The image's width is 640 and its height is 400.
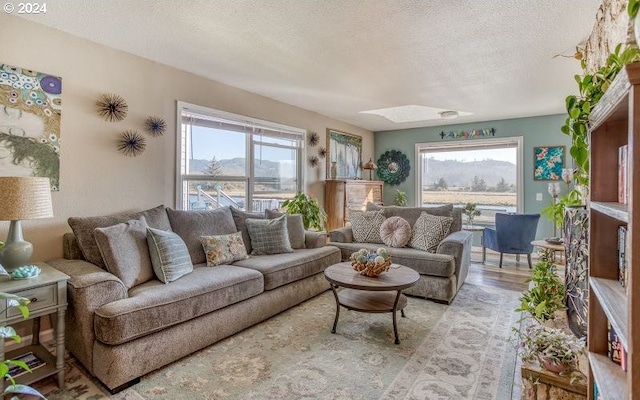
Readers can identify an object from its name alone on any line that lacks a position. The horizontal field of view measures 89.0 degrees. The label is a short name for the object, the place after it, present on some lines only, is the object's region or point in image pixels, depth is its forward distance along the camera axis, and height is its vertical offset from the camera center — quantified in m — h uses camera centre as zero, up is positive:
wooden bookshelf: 0.78 -0.13
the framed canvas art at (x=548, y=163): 5.38 +0.61
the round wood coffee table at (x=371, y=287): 2.50 -0.68
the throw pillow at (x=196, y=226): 3.04 -0.28
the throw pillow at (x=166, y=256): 2.47 -0.45
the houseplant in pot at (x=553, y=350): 1.47 -0.71
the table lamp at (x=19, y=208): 1.95 -0.06
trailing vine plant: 1.22 +0.43
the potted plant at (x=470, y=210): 5.39 -0.19
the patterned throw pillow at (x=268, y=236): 3.45 -0.41
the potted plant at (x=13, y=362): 0.92 -0.48
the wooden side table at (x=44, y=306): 1.81 -0.63
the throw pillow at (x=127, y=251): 2.28 -0.39
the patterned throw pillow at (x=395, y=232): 3.92 -0.41
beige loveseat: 3.35 -0.68
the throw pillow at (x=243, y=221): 3.51 -0.25
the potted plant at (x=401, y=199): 6.54 -0.01
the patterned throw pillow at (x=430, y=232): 3.74 -0.40
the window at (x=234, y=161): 3.63 +0.48
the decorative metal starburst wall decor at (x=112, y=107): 2.88 +0.82
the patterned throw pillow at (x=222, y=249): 2.98 -0.48
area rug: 1.93 -1.13
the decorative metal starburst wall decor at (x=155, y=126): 3.21 +0.72
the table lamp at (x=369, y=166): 6.42 +0.65
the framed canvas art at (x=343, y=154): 5.76 +0.84
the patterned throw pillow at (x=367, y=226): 4.24 -0.36
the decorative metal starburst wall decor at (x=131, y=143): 3.03 +0.52
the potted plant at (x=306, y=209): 4.49 -0.15
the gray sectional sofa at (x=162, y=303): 1.92 -0.74
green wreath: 6.84 +0.67
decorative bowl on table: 2.67 -0.54
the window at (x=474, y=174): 5.86 +0.47
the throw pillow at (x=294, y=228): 3.78 -0.35
